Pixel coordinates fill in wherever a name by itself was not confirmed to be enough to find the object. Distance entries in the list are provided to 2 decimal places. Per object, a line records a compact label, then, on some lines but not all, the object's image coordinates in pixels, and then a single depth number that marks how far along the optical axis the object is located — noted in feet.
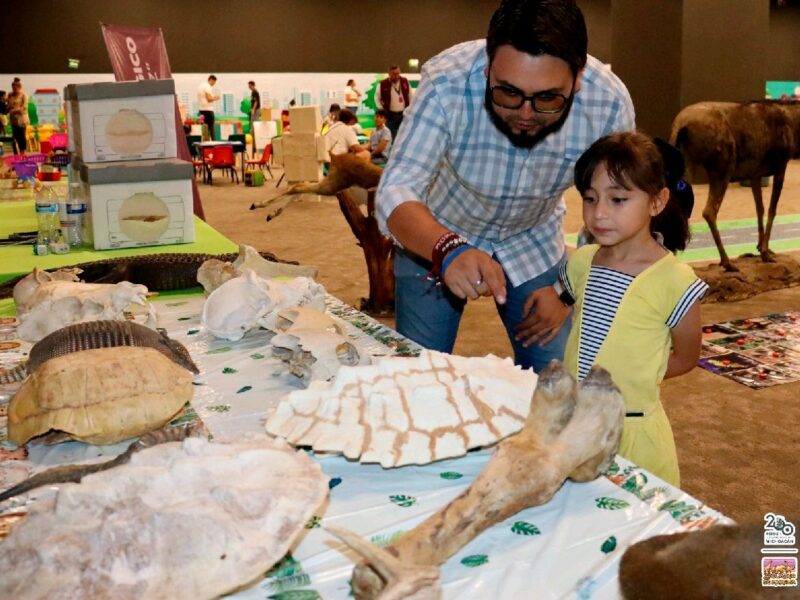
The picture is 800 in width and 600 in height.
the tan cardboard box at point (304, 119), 35.01
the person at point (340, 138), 32.83
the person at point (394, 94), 36.65
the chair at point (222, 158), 40.73
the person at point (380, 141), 27.71
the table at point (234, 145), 41.16
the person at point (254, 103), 50.21
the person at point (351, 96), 51.50
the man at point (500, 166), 5.13
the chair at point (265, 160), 42.36
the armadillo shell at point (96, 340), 4.99
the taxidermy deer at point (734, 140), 17.54
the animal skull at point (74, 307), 6.07
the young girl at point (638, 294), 5.39
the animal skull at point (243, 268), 6.86
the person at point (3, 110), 41.59
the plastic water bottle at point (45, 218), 9.31
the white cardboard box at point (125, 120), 9.84
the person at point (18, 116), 41.06
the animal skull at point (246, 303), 6.10
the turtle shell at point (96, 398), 4.14
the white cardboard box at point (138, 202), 9.41
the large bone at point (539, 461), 3.14
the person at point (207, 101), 47.78
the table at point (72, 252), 8.88
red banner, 16.93
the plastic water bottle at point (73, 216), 9.49
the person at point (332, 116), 37.73
